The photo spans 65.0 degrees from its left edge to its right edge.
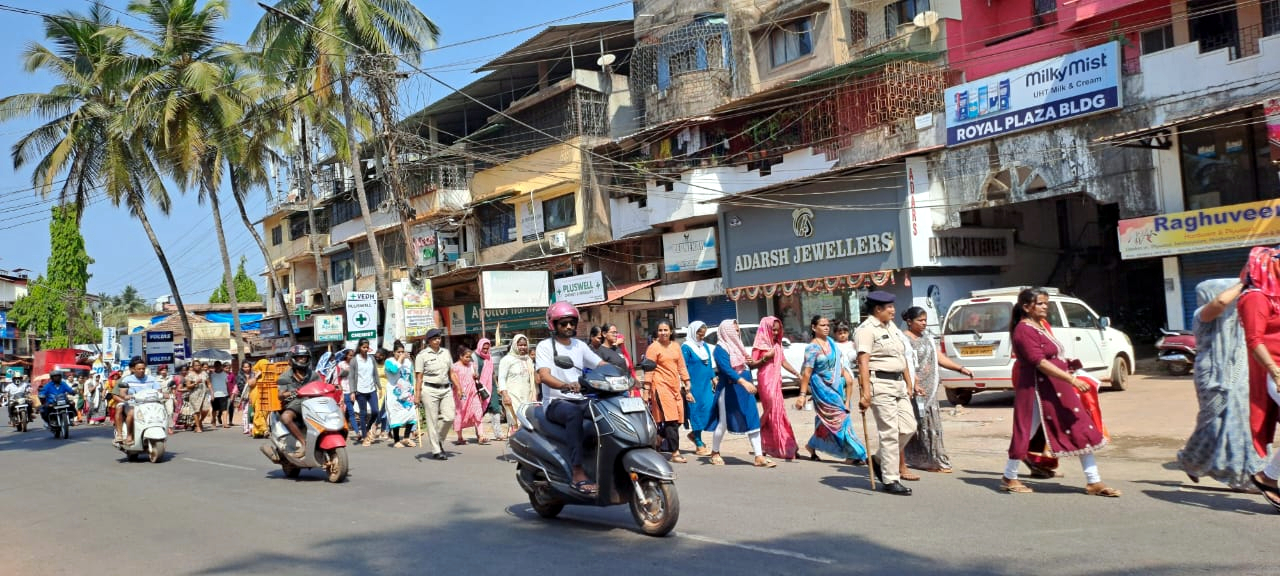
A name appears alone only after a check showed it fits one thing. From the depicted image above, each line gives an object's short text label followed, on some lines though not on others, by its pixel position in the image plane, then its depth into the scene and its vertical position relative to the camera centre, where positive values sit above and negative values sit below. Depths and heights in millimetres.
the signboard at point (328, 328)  26625 +391
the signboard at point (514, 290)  29078 +1224
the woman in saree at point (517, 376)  13195 -597
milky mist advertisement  19672 +4204
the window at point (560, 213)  33188 +3859
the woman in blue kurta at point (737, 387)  11039 -769
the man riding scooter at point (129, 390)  14805 -527
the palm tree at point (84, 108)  30547 +7651
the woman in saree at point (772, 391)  10891 -827
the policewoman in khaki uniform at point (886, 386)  8289 -645
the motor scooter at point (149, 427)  14617 -1070
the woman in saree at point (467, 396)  14734 -908
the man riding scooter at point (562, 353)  7404 -229
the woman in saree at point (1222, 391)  6976 -732
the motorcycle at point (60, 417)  21344 -1235
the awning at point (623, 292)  30278 +962
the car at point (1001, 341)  15125 -643
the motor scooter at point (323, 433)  10898 -993
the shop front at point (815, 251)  23875 +1571
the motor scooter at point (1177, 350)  16891 -1011
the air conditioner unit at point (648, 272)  30953 +1574
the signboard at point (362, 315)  21781 +550
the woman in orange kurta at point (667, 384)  11188 -694
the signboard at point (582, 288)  30875 +1197
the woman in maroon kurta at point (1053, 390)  7539 -705
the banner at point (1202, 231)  17188 +1047
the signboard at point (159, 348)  34969 +172
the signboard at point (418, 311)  24406 +634
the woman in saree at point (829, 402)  10461 -949
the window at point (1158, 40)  19656 +4956
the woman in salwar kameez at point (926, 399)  8930 -866
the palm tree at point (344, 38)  26312 +8107
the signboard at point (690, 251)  28906 +2022
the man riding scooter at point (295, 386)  11461 -485
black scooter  6555 -910
